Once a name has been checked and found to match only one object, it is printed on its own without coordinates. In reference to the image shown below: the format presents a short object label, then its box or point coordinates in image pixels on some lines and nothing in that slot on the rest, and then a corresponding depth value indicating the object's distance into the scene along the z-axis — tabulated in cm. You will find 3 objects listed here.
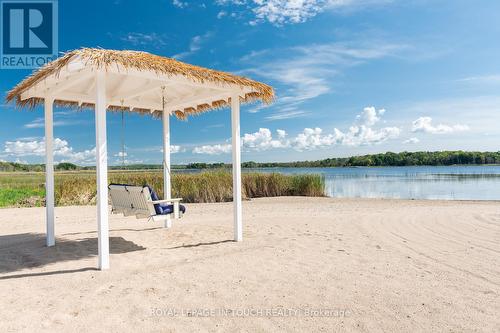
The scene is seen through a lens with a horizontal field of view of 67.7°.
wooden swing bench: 486
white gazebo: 396
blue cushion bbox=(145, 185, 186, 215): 501
